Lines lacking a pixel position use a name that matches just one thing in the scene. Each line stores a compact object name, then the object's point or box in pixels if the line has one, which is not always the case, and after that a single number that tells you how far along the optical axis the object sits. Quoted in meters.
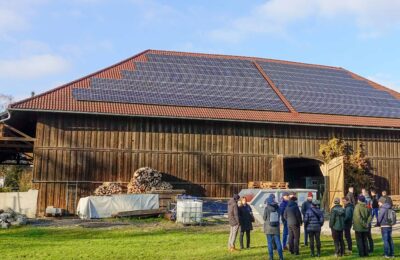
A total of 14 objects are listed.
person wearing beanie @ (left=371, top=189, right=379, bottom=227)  19.08
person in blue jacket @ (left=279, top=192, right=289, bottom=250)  13.36
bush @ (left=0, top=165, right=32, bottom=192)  43.81
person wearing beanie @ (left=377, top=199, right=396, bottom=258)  11.83
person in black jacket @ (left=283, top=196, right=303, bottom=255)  12.45
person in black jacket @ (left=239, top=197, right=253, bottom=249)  13.65
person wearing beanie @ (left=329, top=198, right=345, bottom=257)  12.20
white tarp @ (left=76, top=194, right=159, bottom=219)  21.58
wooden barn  24.14
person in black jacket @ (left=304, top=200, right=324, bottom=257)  12.30
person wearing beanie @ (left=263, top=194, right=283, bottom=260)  11.60
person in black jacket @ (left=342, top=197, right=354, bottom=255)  12.77
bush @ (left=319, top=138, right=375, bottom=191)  27.27
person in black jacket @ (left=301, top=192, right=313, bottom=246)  12.77
